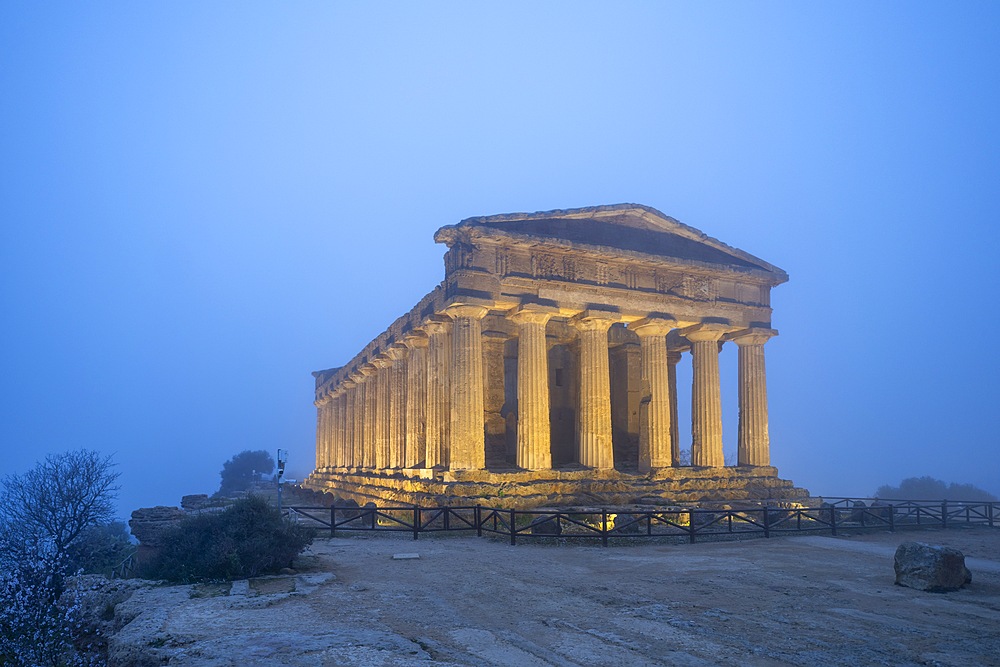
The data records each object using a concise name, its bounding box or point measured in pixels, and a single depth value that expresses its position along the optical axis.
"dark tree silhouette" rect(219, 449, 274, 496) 76.75
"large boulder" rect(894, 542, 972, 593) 10.79
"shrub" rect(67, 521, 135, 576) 18.52
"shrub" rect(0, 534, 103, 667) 10.15
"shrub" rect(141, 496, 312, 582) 11.31
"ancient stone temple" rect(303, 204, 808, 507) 22.22
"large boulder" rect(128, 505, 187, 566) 17.50
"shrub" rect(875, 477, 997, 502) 55.72
